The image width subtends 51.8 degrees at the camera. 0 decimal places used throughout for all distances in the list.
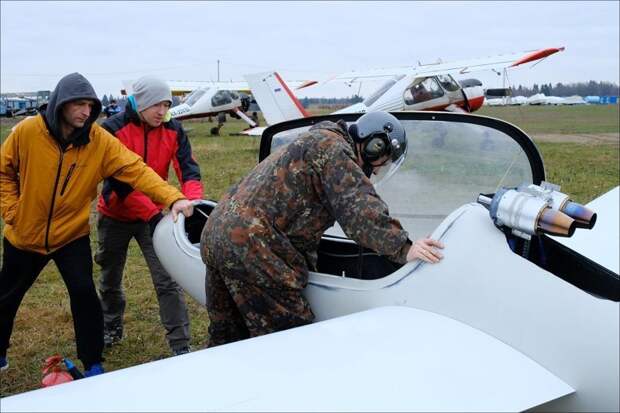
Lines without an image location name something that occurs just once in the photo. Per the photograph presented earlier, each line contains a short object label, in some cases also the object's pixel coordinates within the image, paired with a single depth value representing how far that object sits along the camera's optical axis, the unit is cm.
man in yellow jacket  326
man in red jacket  381
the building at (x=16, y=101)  5159
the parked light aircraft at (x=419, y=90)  1515
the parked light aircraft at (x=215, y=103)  2835
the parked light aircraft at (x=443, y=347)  181
